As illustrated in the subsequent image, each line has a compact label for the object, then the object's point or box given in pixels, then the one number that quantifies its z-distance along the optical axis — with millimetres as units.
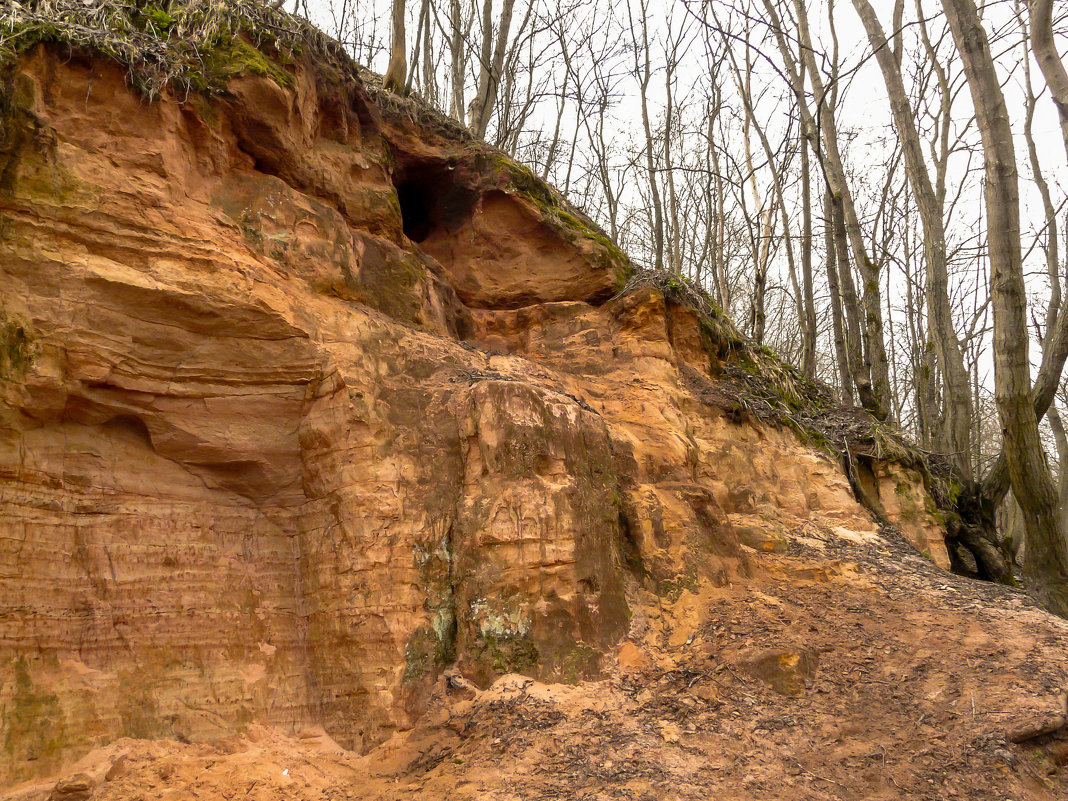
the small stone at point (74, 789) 3695
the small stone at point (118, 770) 3848
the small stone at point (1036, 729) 4289
